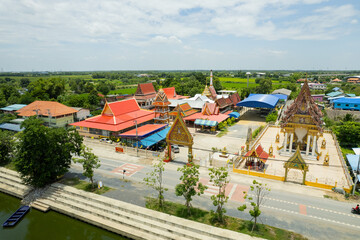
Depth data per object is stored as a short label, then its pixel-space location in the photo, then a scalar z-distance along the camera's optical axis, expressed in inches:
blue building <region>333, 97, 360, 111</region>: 2522.1
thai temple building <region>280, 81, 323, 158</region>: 1178.0
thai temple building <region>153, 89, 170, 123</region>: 1726.1
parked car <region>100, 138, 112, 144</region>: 1475.8
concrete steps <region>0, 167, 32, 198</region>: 945.5
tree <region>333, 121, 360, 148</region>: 1424.2
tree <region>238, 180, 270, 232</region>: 631.2
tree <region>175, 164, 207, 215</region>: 705.6
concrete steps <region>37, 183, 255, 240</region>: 658.2
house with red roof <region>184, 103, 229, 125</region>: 1891.0
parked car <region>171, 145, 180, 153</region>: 1318.9
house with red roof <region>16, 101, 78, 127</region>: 1844.2
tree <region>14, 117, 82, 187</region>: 874.1
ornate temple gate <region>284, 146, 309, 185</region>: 922.4
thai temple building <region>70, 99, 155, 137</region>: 1499.8
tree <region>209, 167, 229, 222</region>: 673.9
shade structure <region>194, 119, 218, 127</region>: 1734.7
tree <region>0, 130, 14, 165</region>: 1132.5
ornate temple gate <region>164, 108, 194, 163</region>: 1102.8
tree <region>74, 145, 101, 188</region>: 861.8
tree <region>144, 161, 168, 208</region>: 769.1
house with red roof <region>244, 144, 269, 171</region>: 1067.3
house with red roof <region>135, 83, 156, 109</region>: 2532.0
